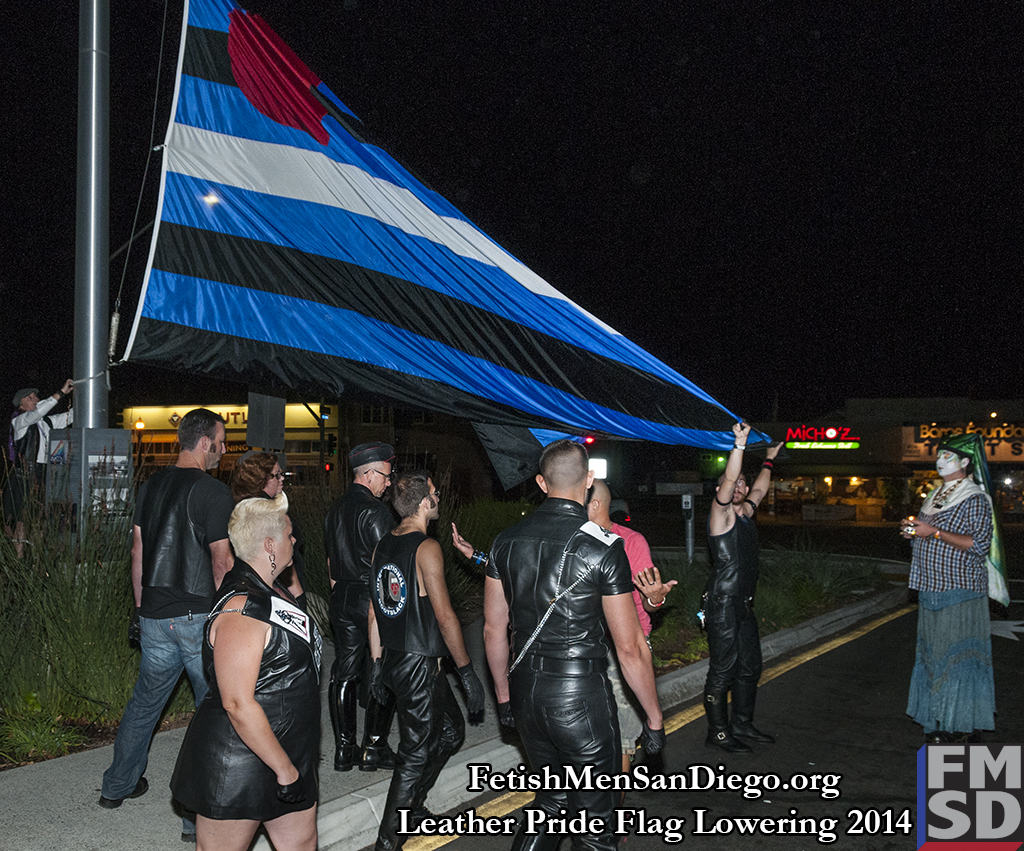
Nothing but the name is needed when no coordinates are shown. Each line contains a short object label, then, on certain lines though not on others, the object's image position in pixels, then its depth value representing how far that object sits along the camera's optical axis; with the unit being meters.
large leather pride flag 5.55
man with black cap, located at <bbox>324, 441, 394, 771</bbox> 5.21
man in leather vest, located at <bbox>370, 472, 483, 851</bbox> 4.26
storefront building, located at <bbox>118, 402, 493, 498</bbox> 39.19
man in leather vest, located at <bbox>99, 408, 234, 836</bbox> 4.44
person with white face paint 5.89
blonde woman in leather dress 2.79
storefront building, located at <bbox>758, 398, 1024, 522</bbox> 44.81
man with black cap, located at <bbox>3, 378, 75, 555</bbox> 6.66
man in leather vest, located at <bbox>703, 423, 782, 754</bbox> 5.89
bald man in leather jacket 3.37
